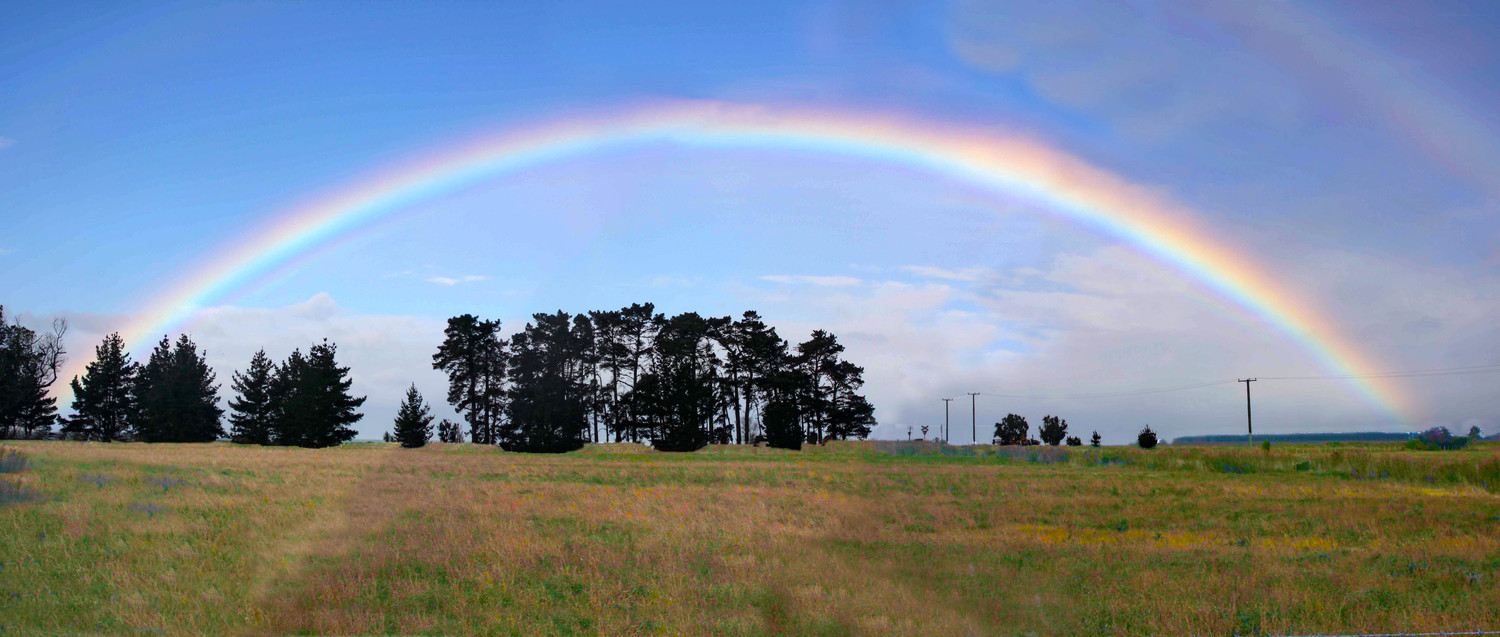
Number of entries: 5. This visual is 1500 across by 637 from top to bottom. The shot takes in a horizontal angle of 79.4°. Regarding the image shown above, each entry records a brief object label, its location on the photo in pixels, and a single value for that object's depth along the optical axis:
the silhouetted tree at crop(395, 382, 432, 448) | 80.06
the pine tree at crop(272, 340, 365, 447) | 77.75
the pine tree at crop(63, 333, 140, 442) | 90.56
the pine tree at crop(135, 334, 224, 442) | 83.50
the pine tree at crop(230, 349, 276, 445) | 87.62
